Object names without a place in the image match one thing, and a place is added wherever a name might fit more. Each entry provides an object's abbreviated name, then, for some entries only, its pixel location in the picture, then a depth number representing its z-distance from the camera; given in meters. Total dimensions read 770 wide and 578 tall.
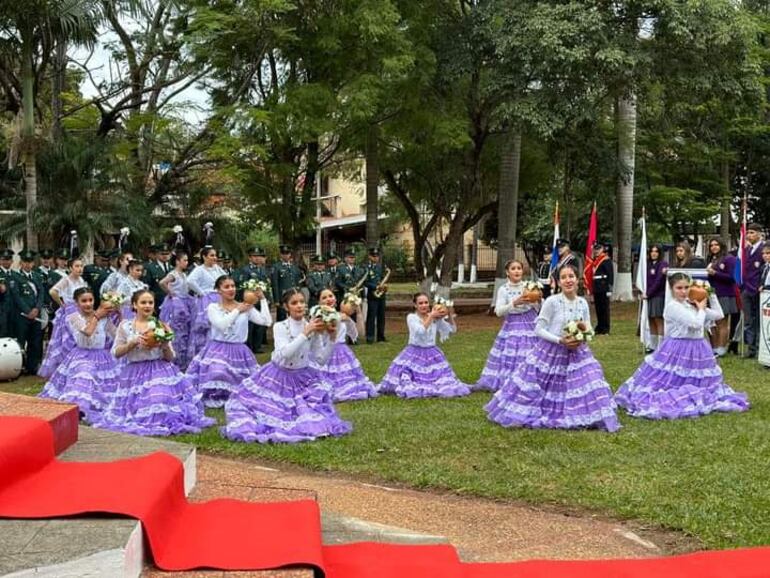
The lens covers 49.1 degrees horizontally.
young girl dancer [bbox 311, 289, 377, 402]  10.89
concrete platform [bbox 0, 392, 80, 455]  5.49
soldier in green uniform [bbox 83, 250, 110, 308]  15.03
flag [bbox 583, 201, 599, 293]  17.11
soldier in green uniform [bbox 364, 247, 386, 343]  17.56
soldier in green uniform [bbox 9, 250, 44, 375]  14.11
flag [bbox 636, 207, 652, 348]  13.95
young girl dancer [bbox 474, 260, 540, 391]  11.01
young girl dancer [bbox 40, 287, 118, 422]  9.77
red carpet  4.23
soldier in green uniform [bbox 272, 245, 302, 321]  17.31
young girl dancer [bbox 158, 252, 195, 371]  13.54
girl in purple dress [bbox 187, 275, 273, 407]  10.23
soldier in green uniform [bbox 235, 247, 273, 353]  16.16
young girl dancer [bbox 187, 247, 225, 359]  13.24
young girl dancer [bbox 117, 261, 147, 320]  12.52
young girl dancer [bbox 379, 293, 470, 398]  10.90
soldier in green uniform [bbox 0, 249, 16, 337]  14.02
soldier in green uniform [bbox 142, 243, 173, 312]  14.79
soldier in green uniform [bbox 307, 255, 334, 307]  17.19
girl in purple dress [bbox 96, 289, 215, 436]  8.77
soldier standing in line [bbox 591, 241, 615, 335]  17.38
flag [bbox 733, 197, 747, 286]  13.99
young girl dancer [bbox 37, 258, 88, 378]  12.48
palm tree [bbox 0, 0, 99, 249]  15.85
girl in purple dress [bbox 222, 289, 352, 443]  8.47
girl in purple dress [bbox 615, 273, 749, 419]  9.41
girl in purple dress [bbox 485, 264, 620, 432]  8.59
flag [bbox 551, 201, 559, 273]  13.98
